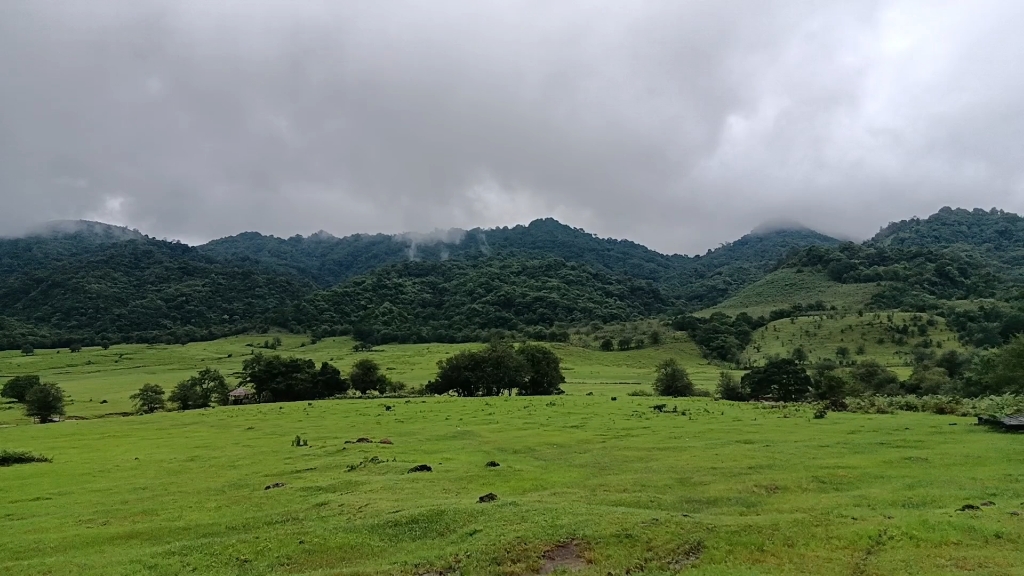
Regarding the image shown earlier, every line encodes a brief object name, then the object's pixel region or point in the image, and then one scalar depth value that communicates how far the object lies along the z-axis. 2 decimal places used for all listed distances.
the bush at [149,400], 76.19
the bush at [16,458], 31.68
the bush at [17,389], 82.88
